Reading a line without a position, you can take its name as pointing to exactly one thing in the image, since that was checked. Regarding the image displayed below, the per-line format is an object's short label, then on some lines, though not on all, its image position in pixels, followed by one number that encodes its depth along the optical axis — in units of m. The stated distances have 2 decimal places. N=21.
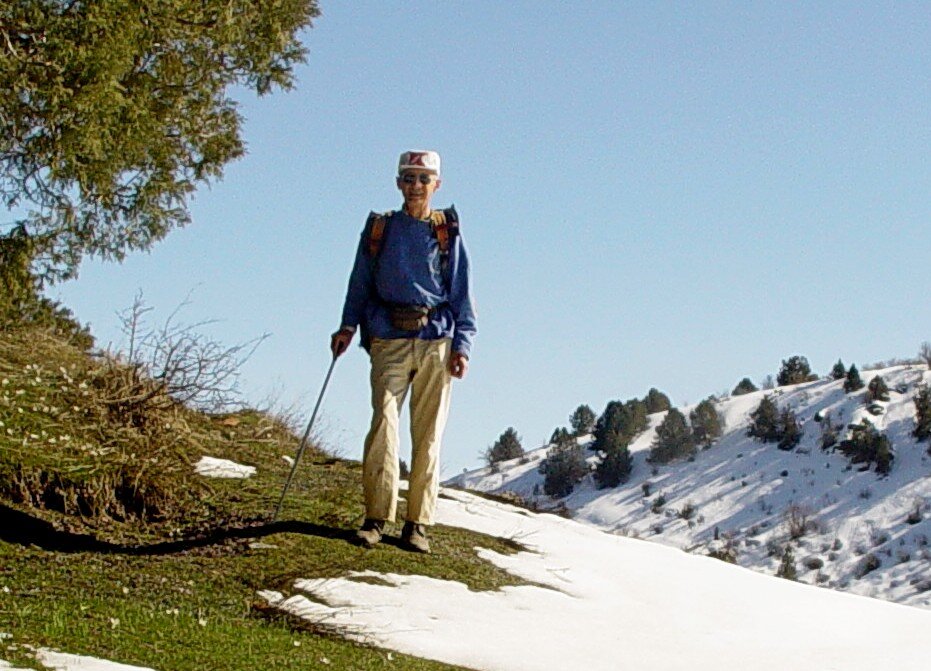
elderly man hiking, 7.70
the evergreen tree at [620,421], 102.69
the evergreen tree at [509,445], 84.76
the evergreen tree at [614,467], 98.44
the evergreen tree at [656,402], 109.51
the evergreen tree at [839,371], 96.25
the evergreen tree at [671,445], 101.12
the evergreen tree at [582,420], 103.47
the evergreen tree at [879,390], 90.94
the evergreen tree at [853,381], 92.69
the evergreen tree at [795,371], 100.75
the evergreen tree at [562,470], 97.45
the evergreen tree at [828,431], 90.81
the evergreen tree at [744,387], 109.62
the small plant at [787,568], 71.06
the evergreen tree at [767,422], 97.69
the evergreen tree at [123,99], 9.65
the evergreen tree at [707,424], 103.12
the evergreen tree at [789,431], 95.50
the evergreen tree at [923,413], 87.44
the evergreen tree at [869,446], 89.06
